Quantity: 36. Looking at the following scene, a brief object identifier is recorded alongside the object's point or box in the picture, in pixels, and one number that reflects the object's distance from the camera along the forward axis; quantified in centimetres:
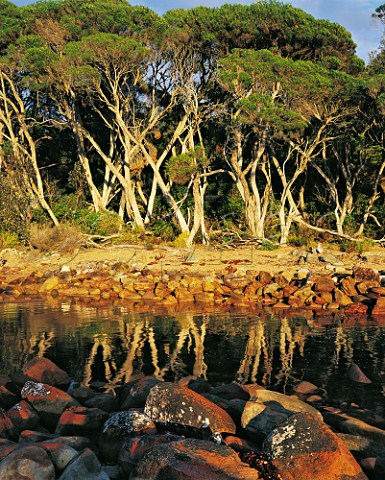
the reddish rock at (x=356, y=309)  1649
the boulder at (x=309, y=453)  527
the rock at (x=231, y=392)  809
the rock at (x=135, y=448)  560
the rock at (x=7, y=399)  794
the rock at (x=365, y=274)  1838
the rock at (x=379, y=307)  1614
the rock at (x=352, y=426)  645
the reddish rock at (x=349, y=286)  1772
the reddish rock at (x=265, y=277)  1945
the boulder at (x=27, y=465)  514
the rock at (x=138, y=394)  733
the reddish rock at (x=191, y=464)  494
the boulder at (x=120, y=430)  614
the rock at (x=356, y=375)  959
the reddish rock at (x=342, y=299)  1729
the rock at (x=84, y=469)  529
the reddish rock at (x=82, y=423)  671
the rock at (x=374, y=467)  547
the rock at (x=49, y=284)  2116
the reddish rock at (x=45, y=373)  918
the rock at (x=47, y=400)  736
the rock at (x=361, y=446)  590
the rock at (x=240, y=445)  596
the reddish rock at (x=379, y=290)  1712
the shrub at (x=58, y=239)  2520
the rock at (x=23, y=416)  702
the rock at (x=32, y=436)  639
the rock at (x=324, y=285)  1795
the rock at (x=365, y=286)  1773
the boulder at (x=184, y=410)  639
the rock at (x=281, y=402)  696
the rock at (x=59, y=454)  554
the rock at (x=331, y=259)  2088
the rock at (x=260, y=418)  627
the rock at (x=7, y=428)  668
